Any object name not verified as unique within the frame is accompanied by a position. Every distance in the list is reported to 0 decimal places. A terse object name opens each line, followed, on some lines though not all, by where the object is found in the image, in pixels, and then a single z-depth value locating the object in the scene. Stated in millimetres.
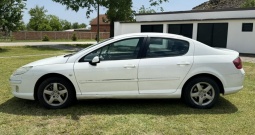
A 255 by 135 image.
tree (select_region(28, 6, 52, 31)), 63406
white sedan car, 4879
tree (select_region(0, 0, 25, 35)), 20281
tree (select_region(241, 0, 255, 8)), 30588
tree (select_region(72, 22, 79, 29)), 105375
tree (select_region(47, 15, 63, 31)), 72044
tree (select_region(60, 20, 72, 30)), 92538
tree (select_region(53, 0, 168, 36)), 26828
